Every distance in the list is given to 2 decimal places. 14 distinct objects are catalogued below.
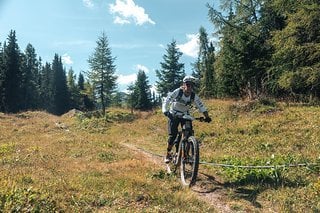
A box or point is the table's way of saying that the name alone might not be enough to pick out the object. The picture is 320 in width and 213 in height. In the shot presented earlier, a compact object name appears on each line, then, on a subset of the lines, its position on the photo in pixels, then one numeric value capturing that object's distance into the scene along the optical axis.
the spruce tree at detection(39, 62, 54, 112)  73.18
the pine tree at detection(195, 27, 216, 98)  42.40
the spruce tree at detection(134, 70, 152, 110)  57.49
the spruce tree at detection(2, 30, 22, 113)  49.44
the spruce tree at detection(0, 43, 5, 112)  49.49
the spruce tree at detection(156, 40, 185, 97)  45.28
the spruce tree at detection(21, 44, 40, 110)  60.38
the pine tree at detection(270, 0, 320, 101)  15.74
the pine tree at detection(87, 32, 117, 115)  35.66
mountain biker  7.04
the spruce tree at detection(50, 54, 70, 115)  67.57
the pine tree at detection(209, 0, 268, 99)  21.92
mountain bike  6.48
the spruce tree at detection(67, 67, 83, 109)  74.62
